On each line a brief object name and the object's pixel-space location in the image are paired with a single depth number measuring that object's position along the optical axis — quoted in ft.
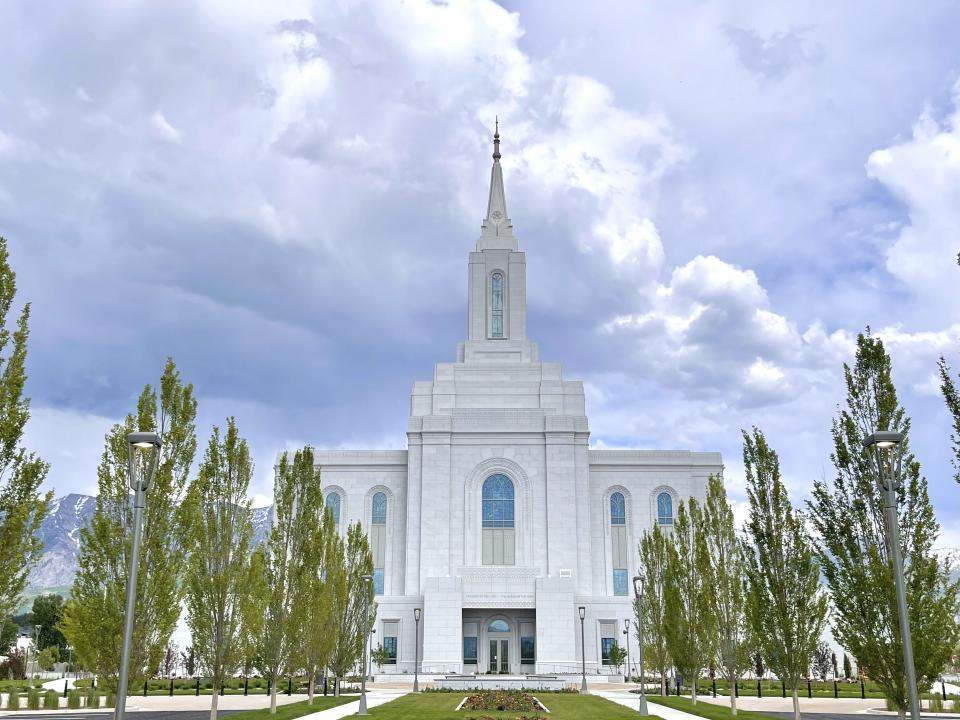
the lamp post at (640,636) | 88.21
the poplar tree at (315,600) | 91.50
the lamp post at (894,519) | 45.55
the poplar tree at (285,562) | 87.51
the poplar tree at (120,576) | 61.62
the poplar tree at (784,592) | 69.36
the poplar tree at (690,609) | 100.48
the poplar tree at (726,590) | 96.53
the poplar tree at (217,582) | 73.56
